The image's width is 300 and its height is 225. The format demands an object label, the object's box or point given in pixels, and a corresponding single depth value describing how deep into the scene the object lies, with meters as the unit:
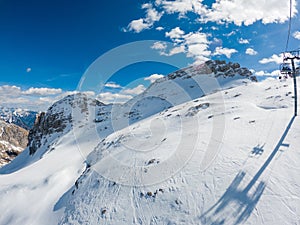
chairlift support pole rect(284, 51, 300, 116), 17.52
